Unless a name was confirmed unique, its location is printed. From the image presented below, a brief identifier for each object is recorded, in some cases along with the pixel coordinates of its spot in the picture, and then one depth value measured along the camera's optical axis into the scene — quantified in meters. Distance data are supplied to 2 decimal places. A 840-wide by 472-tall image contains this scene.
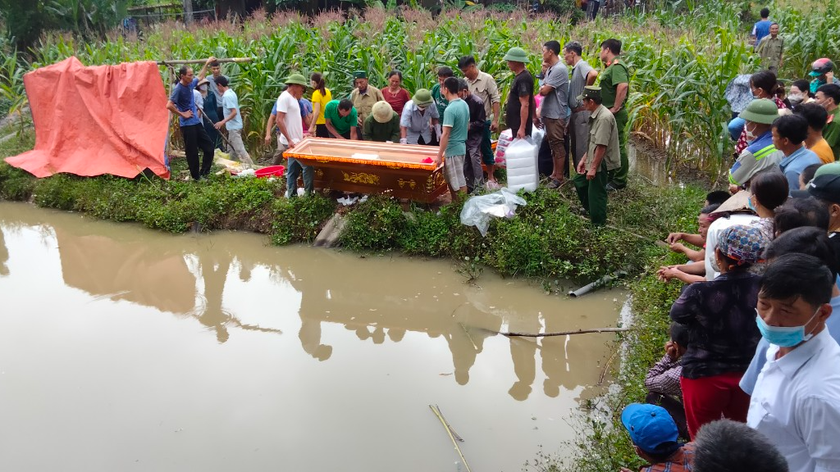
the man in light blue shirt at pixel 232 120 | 9.59
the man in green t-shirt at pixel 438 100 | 8.14
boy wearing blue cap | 2.60
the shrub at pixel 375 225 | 7.41
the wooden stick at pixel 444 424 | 4.13
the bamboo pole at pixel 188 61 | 9.22
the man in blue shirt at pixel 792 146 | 4.13
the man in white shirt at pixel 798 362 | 2.07
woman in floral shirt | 2.96
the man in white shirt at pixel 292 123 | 8.06
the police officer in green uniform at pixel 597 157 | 6.22
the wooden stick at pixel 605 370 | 4.91
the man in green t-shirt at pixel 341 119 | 8.31
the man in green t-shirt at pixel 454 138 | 7.00
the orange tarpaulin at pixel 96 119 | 9.48
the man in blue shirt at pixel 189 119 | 8.62
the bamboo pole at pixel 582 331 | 5.02
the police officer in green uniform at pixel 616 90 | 7.06
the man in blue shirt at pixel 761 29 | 12.52
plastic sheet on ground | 7.01
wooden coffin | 7.41
